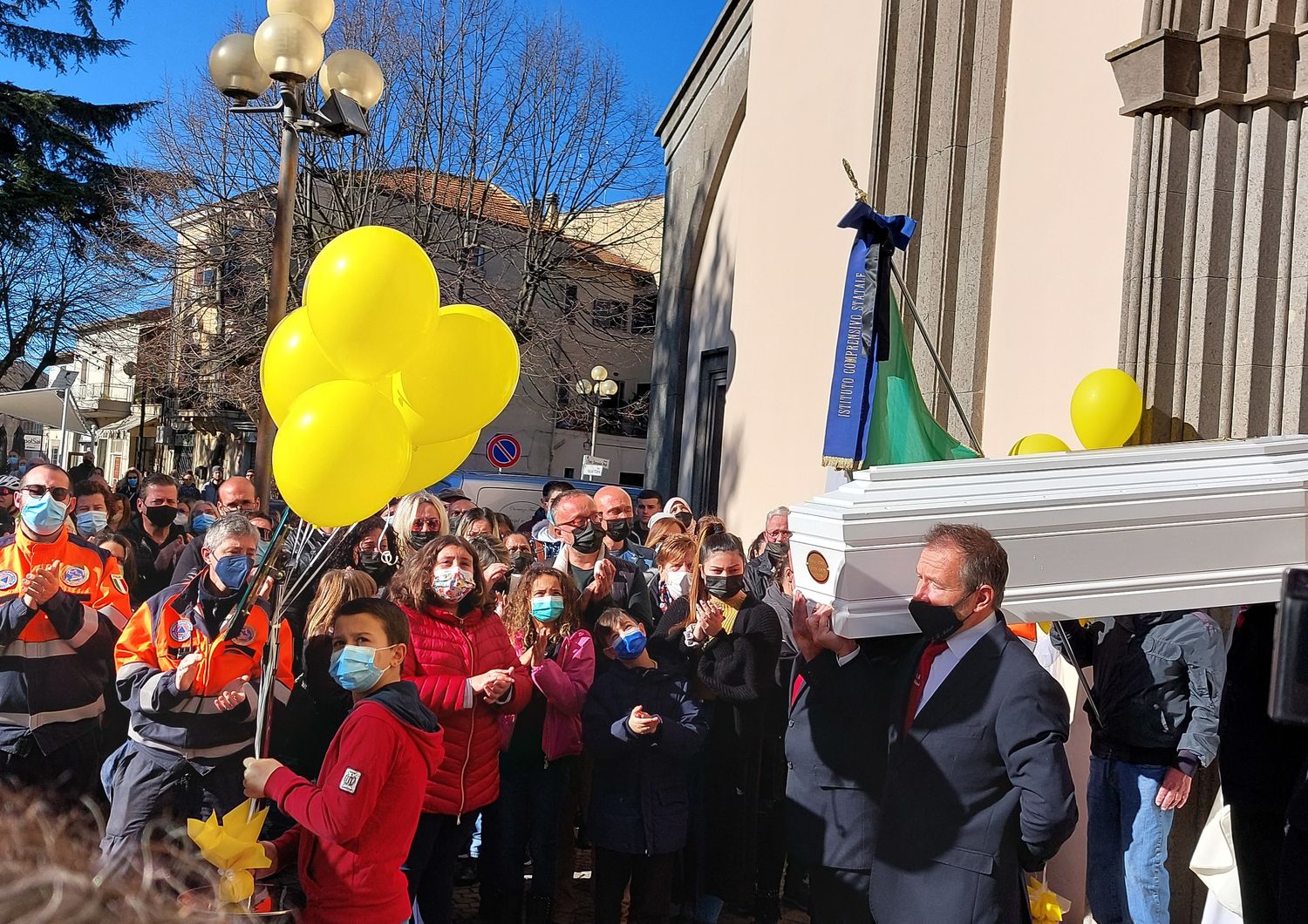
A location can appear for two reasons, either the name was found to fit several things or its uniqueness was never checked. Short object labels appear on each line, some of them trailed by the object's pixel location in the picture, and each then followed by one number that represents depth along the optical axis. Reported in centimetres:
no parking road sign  1706
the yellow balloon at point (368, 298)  392
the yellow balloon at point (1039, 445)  582
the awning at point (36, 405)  2253
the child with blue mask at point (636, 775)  487
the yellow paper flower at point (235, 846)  335
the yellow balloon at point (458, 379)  430
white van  1441
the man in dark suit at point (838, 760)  417
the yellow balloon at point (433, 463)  462
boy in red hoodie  363
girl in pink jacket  515
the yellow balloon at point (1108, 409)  597
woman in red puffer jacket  456
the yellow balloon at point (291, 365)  436
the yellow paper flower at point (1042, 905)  443
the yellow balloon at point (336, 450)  388
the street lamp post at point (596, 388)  2352
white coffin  327
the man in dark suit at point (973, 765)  329
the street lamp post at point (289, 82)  698
